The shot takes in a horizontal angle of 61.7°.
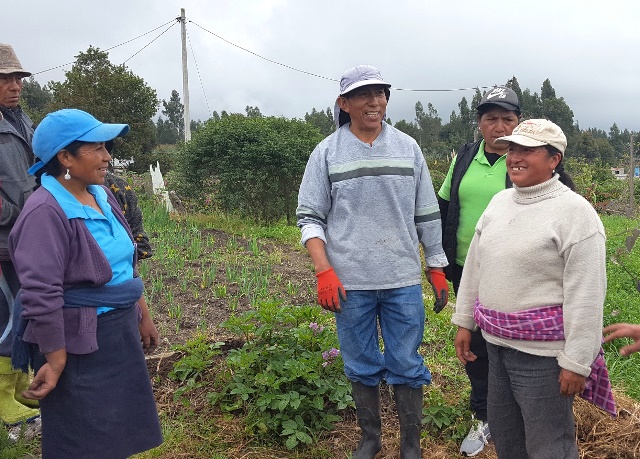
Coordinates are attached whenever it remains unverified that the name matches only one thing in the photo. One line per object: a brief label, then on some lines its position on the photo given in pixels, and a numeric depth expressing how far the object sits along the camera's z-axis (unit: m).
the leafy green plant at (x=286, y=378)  2.77
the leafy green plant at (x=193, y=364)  3.14
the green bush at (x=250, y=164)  9.52
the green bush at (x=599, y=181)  17.77
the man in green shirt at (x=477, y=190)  2.61
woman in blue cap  1.78
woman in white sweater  1.76
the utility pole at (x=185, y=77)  17.41
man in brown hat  2.67
